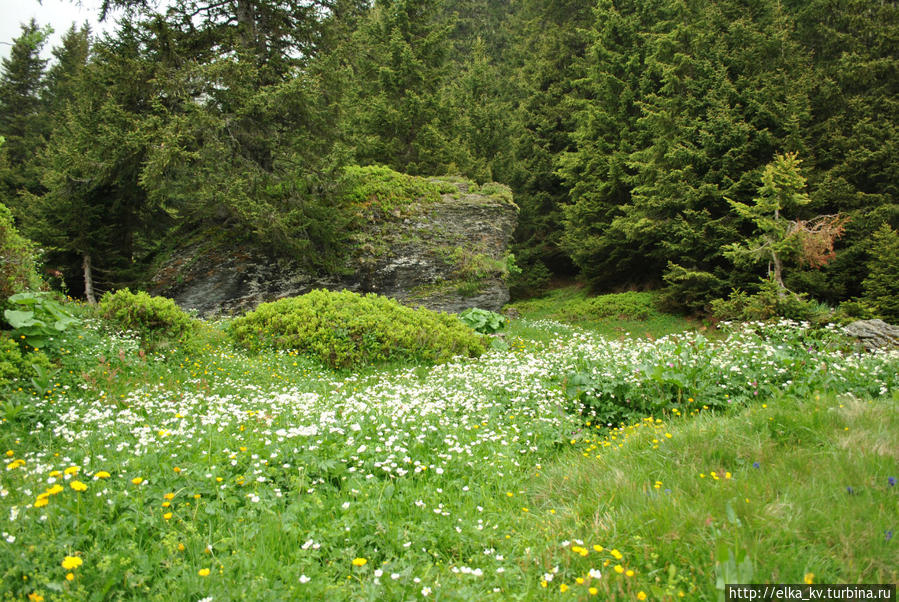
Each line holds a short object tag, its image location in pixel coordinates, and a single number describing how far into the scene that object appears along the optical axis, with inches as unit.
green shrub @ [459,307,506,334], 426.6
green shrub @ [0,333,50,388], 176.4
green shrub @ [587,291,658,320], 713.6
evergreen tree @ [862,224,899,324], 490.6
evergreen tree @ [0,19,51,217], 968.9
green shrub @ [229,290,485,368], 321.4
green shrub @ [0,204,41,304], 204.4
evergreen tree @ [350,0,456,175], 713.0
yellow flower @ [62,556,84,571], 81.9
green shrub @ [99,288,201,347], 278.5
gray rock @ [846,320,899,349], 358.9
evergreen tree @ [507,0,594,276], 978.7
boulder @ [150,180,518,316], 503.8
